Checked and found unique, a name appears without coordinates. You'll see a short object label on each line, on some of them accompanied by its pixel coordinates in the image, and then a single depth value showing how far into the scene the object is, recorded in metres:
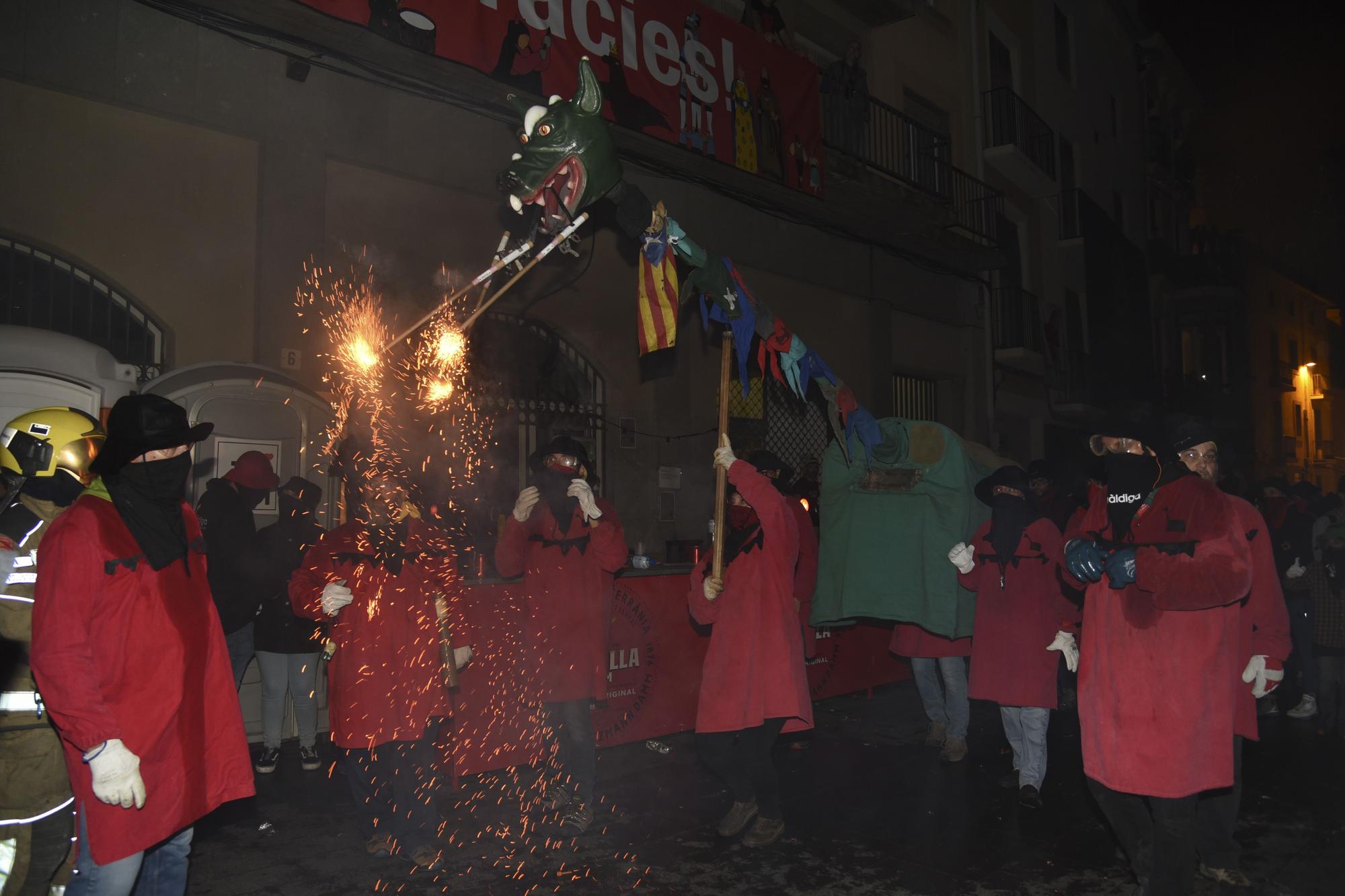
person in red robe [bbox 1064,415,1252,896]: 3.68
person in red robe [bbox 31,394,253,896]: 2.96
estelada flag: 4.96
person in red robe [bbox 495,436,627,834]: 5.45
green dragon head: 4.47
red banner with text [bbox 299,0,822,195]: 8.76
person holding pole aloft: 5.05
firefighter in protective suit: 3.29
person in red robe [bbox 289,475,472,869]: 4.69
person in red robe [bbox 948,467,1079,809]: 5.91
